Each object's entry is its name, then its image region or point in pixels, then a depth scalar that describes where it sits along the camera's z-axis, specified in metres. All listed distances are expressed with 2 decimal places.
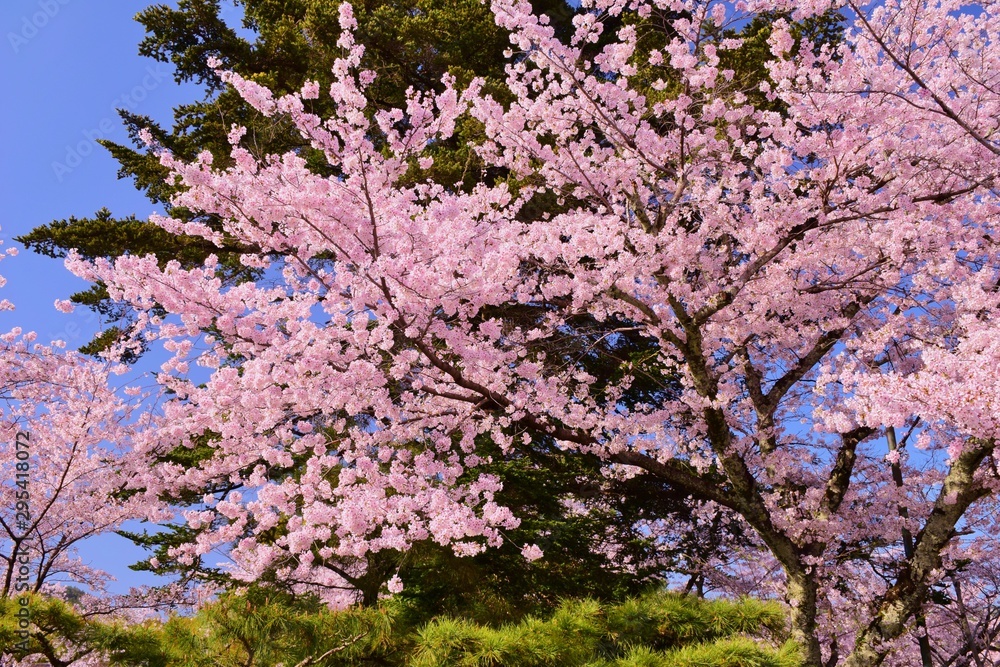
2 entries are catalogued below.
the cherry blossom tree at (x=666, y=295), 5.89
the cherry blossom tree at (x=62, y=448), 9.20
